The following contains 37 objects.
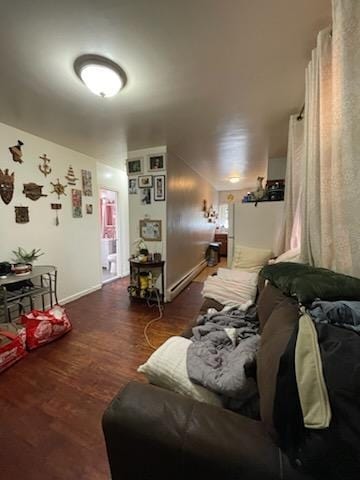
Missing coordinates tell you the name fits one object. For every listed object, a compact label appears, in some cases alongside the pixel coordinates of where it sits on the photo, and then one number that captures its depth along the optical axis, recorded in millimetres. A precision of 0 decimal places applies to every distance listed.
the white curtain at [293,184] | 2033
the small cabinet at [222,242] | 7273
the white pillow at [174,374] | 873
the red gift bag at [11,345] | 1764
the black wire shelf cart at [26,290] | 2135
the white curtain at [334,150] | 885
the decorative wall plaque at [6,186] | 2377
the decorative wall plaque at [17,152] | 2480
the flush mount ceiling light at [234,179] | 5549
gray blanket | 829
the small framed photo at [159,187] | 3173
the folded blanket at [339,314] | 698
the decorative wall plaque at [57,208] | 2998
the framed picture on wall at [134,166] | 3289
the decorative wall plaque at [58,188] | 2980
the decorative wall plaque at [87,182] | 3451
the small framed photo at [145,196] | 3281
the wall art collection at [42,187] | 2434
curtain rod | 2008
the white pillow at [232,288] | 1966
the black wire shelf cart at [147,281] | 3162
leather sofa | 575
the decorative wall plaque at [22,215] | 2555
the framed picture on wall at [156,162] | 3137
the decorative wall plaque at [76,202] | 3282
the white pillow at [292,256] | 1779
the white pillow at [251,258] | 2688
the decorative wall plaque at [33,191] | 2643
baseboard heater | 3379
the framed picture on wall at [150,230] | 3268
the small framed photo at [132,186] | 3367
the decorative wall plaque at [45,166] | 2810
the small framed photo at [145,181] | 3234
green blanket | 864
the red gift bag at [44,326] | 2048
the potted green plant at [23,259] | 2311
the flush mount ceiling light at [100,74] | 1437
